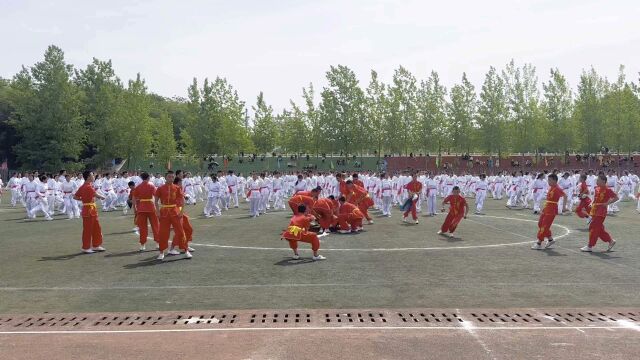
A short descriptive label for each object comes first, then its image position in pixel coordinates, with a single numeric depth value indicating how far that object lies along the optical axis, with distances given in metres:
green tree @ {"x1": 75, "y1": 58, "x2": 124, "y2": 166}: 69.56
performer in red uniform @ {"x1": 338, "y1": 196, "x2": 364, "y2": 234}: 20.97
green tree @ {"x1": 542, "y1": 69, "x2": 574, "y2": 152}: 70.38
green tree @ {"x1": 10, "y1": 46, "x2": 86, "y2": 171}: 65.19
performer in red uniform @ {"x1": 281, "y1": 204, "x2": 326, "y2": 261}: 14.47
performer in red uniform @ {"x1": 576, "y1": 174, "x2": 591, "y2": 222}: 19.14
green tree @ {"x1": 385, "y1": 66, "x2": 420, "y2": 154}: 68.31
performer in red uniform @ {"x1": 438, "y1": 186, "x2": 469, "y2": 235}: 19.77
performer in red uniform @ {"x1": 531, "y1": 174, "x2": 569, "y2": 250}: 16.33
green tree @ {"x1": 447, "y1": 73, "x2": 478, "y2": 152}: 69.56
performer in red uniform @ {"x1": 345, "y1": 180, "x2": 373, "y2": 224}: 23.69
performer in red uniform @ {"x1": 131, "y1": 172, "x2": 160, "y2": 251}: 16.02
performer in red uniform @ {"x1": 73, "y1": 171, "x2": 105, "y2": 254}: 16.31
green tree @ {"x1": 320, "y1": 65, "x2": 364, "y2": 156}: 67.62
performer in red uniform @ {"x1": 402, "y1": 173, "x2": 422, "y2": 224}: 24.23
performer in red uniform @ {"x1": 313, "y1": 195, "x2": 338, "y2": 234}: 20.05
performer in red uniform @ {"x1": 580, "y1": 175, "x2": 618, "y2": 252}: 15.84
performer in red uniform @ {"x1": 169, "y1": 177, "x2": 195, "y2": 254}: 15.53
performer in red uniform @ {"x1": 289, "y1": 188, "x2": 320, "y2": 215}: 19.70
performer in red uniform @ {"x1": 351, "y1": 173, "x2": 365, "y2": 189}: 24.40
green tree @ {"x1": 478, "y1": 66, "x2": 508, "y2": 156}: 68.31
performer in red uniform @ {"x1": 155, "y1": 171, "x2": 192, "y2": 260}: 15.11
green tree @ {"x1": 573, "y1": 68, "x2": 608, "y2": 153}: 69.12
